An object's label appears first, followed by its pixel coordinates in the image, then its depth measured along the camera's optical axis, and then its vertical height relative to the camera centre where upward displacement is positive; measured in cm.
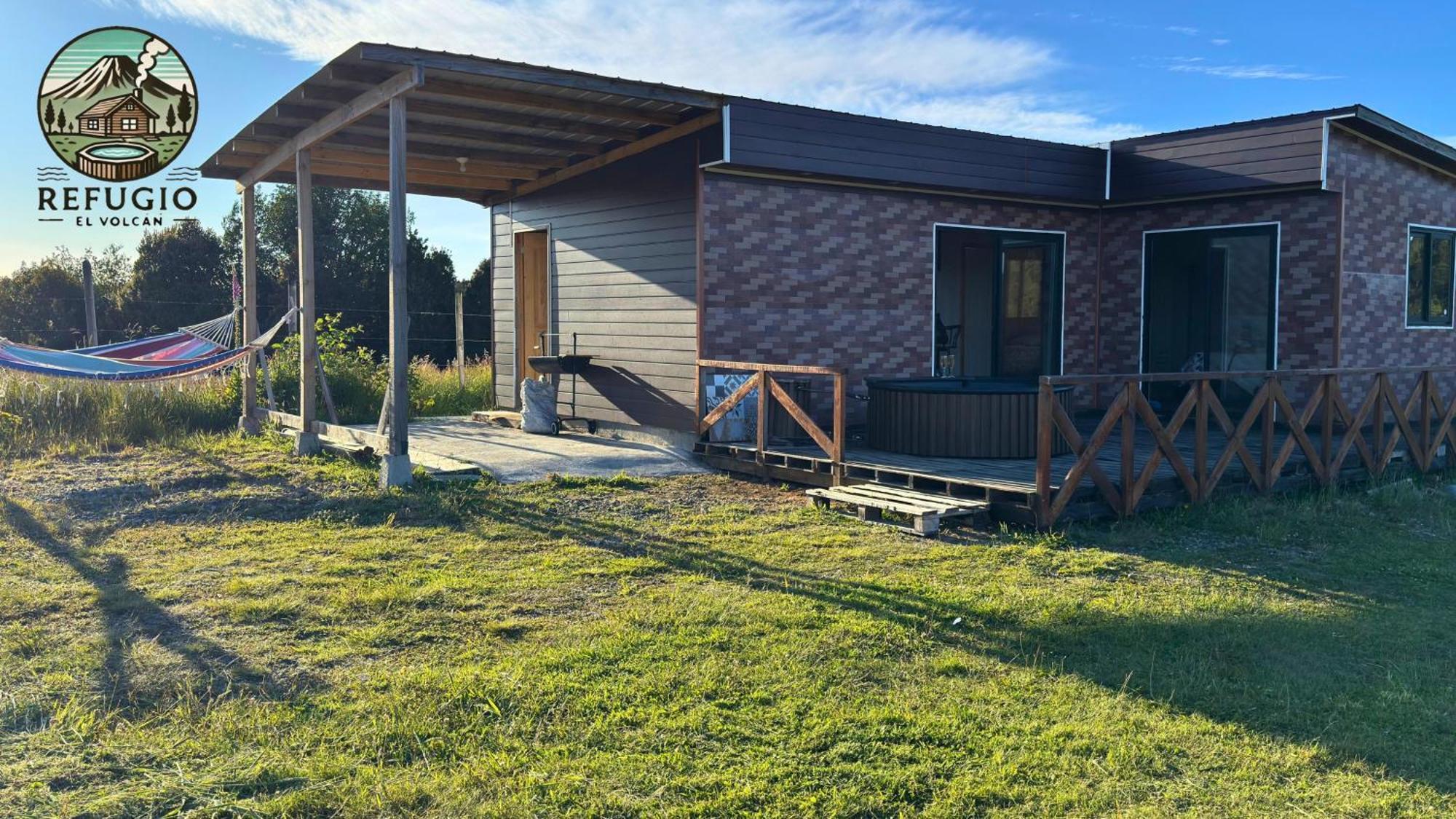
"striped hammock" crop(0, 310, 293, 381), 926 -19
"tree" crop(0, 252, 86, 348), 2253 +76
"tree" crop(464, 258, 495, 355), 2244 +69
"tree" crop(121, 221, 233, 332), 2350 +131
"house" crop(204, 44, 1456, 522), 859 +91
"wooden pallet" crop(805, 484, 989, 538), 671 -106
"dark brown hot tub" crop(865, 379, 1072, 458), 830 -63
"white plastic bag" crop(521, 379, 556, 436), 1108 -72
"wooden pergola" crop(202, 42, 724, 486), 773 +180
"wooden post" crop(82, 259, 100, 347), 1409 +55
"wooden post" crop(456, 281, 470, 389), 1508 +8
